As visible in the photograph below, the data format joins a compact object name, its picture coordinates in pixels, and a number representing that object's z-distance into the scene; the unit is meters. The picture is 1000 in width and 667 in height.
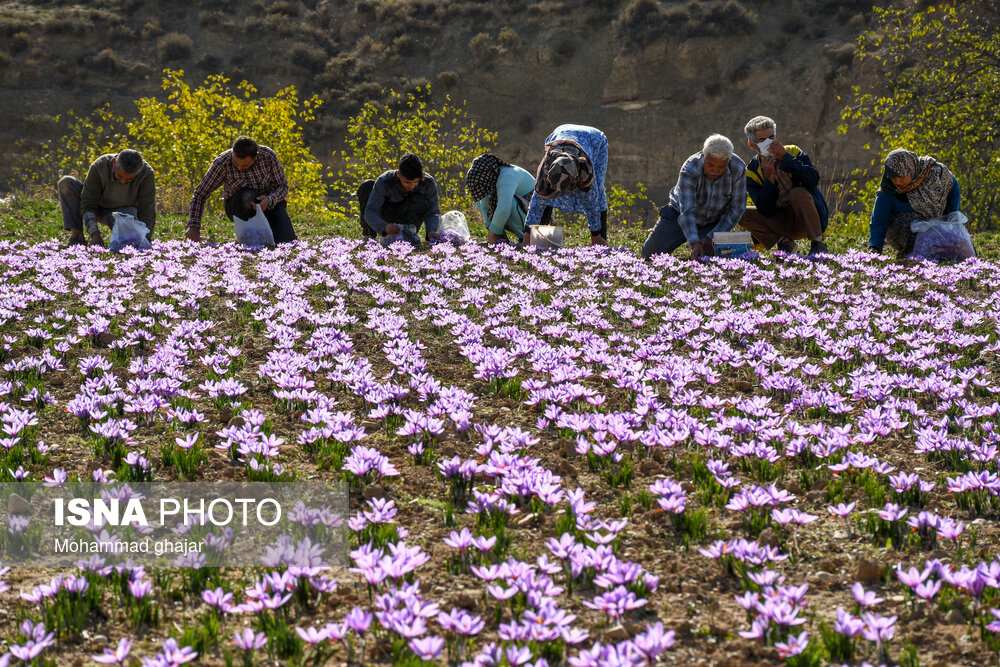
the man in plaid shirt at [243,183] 22.92
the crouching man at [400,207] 23.98
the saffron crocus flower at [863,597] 5.12
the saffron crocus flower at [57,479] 6.93
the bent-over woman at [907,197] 20.64
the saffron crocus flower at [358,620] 4.74
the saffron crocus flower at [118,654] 4.44
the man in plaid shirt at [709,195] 21.05
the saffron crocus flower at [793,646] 4.67
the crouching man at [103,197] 22.86
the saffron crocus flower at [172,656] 4.47
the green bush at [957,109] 33.34
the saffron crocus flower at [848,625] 4.83
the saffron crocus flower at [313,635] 4.68
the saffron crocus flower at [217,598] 5.21
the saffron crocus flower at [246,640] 4.71
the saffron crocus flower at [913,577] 5.36
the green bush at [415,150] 48.97
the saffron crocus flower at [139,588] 5.31
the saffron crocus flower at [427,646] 4.59
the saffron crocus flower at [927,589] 5.24
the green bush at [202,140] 43.72
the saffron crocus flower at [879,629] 4.77
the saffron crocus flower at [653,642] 4.56
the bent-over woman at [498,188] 24.42
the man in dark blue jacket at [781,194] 21.51
